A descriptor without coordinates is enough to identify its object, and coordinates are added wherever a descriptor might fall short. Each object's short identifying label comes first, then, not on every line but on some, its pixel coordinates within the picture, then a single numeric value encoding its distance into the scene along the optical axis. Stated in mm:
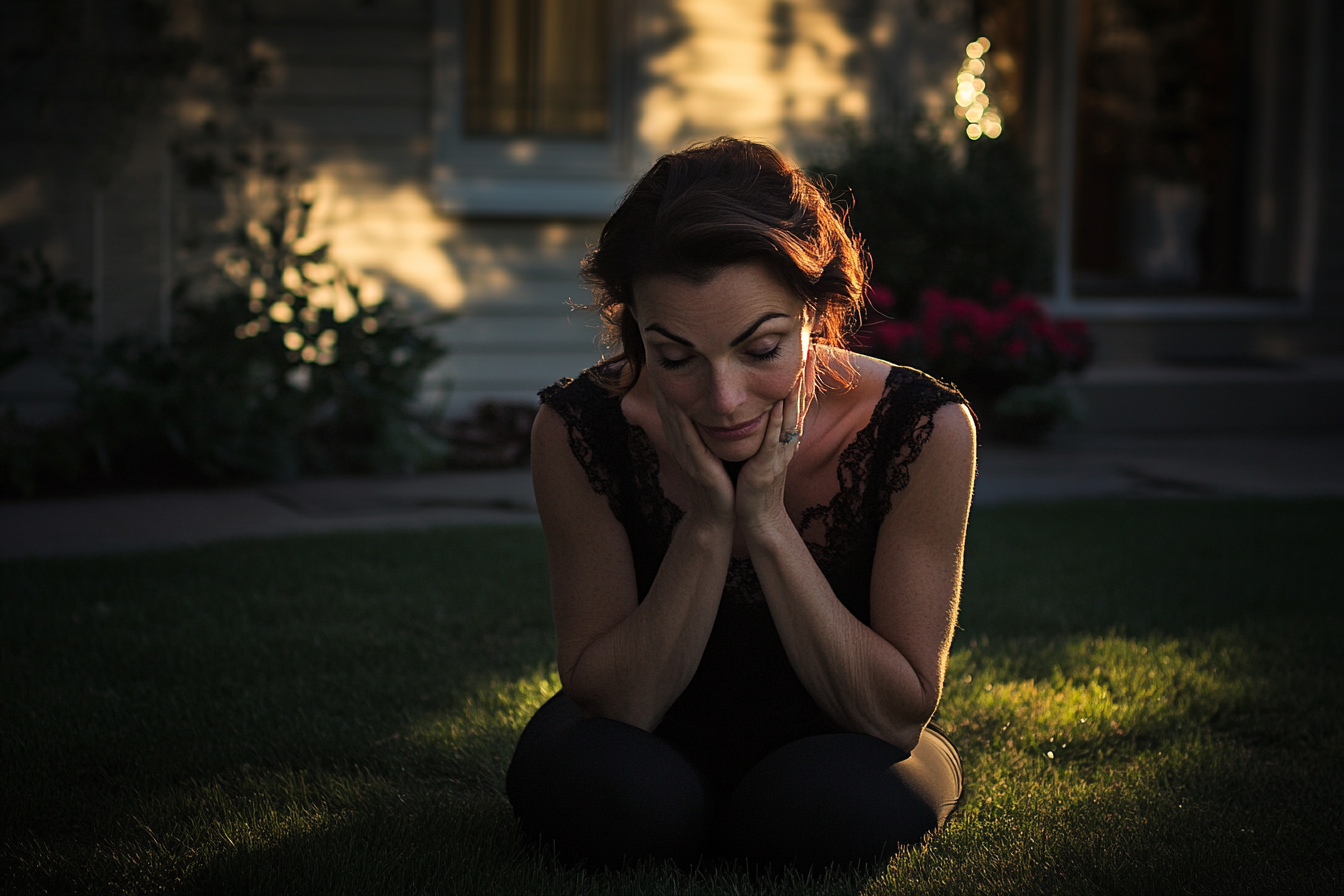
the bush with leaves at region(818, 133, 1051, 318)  7789
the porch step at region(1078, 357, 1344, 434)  8180
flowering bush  7113
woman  2105
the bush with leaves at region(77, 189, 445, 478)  5867
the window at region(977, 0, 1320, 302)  9273
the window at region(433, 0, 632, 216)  7793
